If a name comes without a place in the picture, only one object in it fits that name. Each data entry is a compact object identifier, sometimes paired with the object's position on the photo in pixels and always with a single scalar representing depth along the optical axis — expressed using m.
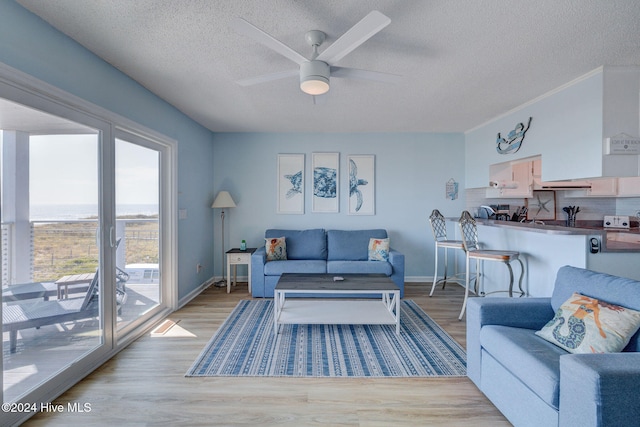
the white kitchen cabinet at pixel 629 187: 3.77
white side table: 4.29
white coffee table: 2.83
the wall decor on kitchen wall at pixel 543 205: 4.67
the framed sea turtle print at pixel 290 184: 4.78
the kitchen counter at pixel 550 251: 2.40
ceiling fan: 1.57
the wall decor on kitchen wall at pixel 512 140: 3.47
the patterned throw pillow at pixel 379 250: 4.17
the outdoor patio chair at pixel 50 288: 1.75
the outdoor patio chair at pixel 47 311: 1.73
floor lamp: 4.47
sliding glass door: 1.74
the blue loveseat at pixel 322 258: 3.97
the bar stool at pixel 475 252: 2.95
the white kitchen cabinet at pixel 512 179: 4.17
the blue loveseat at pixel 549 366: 1.16
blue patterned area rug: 2.27
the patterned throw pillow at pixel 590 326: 1.49
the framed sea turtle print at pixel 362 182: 4.79
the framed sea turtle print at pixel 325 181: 4.77
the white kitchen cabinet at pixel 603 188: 3.97
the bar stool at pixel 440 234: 3.84
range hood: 4.06
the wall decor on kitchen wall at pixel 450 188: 4.82
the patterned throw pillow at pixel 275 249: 4.21
